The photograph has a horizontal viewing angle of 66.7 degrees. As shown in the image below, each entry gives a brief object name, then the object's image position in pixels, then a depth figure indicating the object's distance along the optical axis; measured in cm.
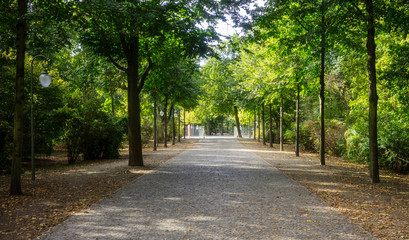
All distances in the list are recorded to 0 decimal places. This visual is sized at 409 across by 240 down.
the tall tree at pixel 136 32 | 802
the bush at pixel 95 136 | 1561
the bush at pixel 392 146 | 1159
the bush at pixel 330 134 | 1710
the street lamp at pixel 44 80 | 988
